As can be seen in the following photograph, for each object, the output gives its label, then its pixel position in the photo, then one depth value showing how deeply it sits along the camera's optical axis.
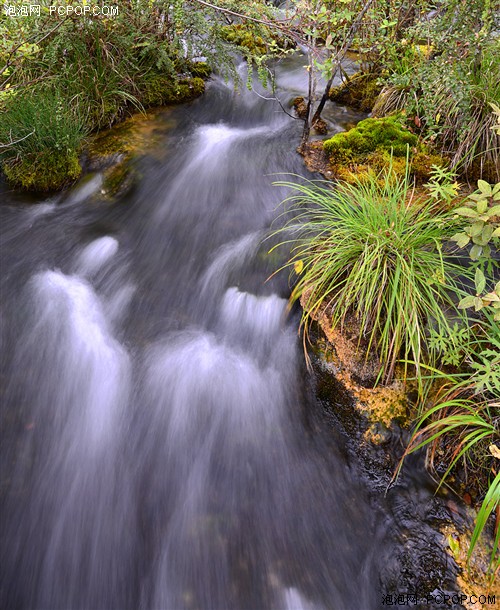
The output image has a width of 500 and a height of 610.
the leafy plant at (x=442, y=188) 2.36
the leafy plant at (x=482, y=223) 1.94
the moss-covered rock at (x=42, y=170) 4.14
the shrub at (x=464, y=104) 3.46
